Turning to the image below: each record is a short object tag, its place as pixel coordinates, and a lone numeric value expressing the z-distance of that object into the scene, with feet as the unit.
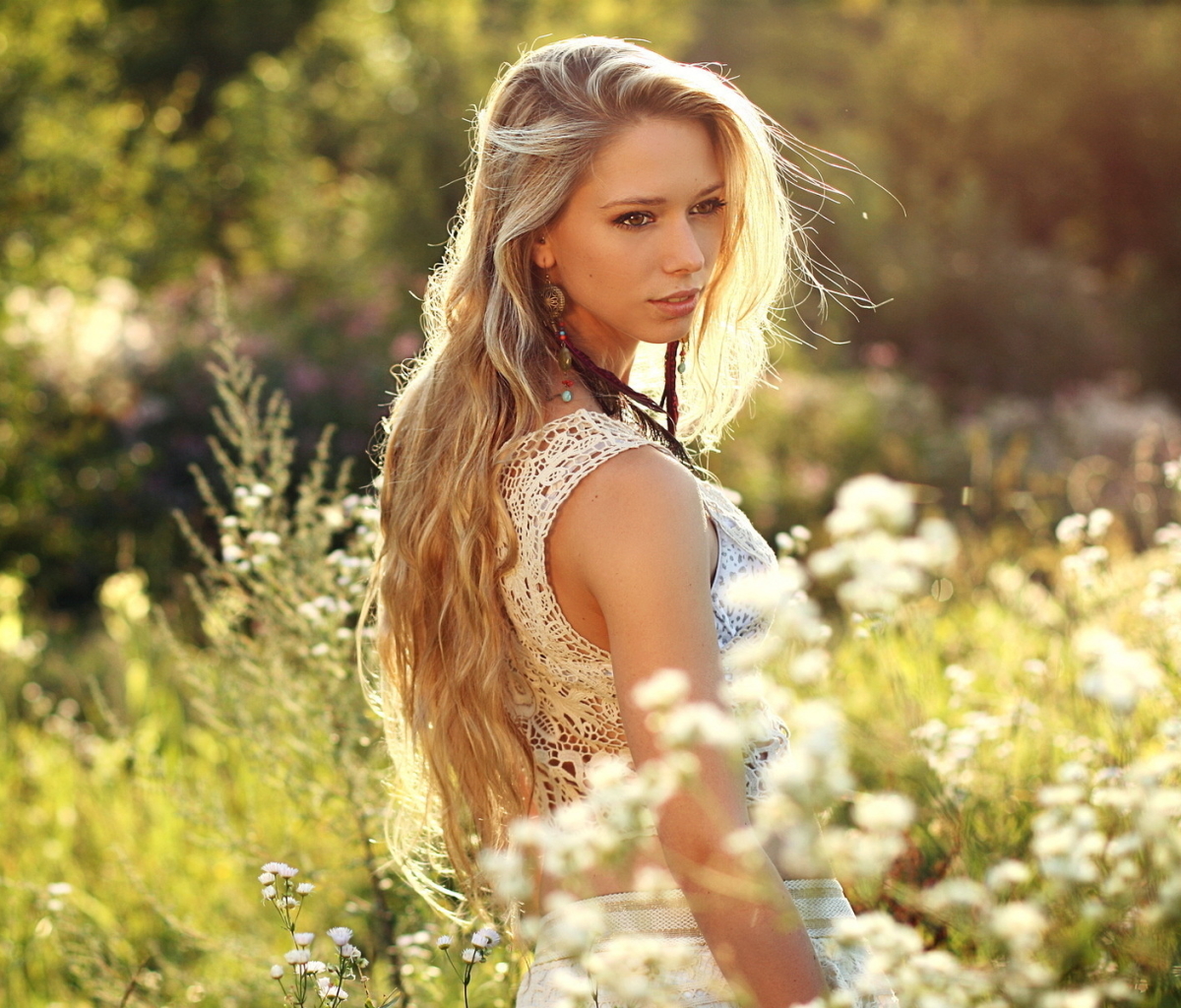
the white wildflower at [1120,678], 4.93
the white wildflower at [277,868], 6.72
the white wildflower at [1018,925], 4.96
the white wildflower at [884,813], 4.98
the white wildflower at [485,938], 6.65
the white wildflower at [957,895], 5.34
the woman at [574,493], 6.42
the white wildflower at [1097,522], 7.91
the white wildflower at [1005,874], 5.49
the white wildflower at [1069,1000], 5.12
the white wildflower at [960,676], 8.00
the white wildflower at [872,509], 5.13
